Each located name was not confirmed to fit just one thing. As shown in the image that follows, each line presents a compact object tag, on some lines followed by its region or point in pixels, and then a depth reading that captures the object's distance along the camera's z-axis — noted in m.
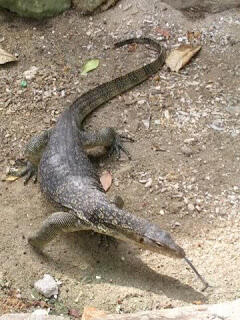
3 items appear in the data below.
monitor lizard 3.83
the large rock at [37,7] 6.18
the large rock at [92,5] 6.18
